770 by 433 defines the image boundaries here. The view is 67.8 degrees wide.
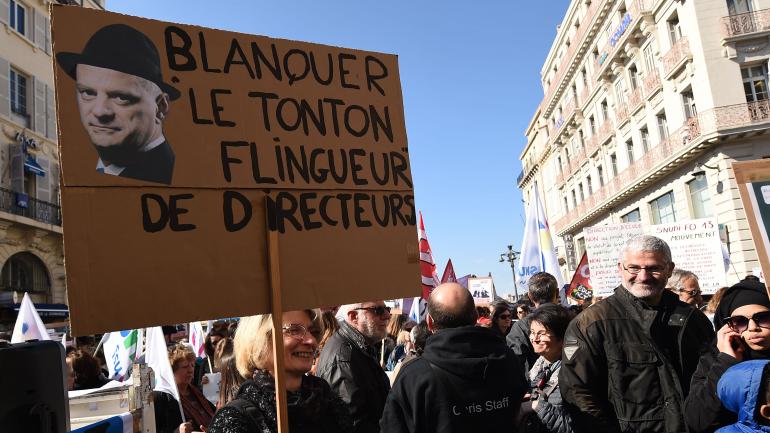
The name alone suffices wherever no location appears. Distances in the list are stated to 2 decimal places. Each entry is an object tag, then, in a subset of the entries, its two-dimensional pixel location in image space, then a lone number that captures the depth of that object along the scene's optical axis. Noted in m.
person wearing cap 2.51
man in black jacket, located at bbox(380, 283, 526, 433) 2.48
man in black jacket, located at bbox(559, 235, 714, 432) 2.86
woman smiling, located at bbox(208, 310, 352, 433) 2.39
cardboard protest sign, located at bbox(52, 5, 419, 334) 2.00
